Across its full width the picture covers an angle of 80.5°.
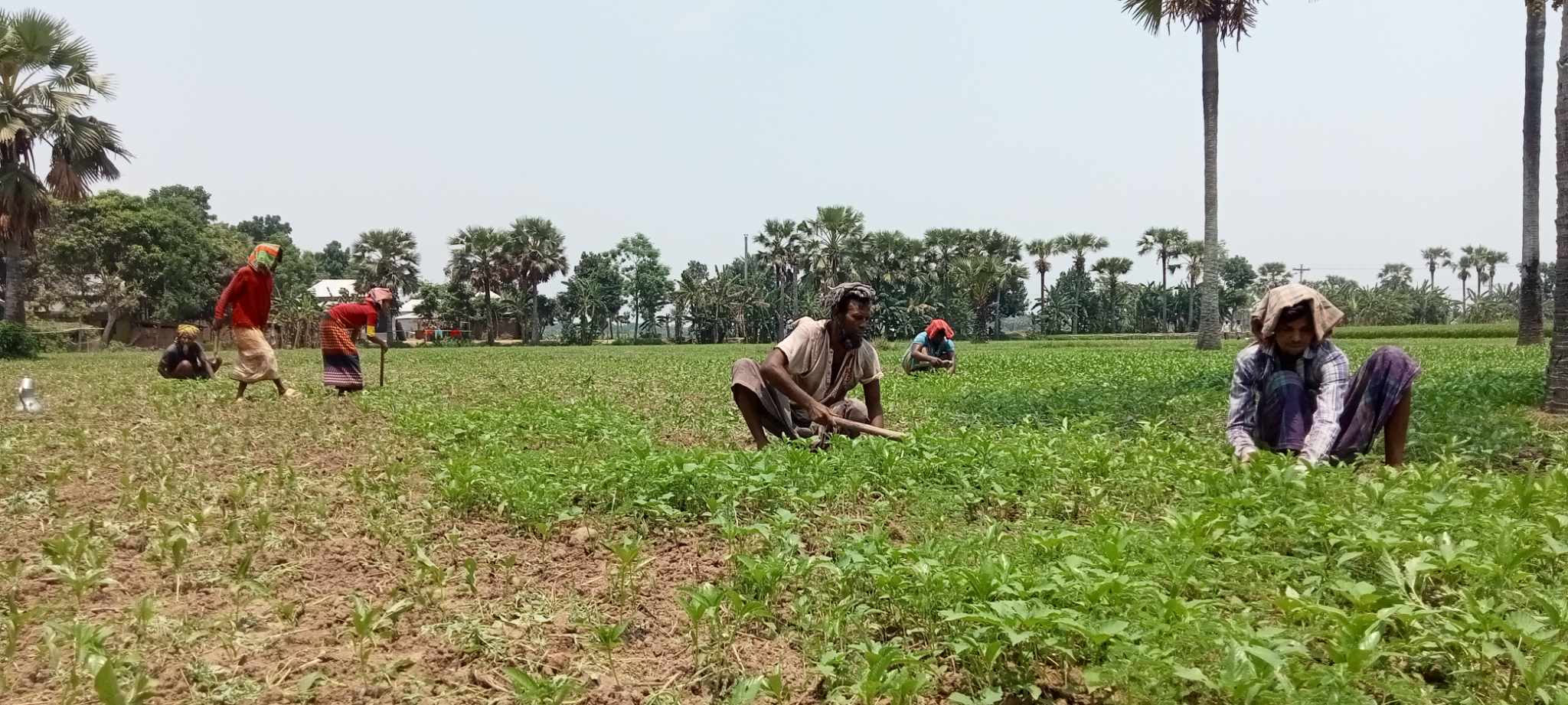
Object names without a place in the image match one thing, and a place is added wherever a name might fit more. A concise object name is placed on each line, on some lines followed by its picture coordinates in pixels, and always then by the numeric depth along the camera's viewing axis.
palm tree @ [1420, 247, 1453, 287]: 88.81
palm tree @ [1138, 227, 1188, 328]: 68.25
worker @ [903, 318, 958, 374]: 13.48
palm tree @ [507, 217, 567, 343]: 51.19
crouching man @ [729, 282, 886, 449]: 5.20
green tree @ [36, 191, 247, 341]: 35.31
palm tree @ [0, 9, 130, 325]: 19.03
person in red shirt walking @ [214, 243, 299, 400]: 9.24
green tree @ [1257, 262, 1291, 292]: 79.50
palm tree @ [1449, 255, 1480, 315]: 83.25
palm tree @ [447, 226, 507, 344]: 50.62
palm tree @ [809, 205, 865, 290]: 52.31
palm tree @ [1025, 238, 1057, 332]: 63.81
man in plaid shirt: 4.36
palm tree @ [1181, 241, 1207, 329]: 68.56
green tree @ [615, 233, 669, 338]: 59.25
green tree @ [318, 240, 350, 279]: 74.38
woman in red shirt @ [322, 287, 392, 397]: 9.75
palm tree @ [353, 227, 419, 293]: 49.56
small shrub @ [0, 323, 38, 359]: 20.62
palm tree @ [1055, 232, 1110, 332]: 65.06
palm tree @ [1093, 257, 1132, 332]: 66.81
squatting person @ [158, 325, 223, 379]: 11.97
